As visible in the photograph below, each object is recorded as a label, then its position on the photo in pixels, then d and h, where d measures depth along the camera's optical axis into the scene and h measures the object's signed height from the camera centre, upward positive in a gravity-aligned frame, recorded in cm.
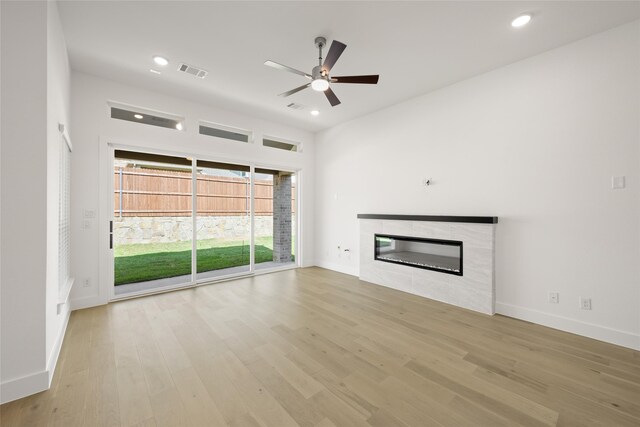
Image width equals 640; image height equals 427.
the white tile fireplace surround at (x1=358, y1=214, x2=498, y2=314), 336 -73
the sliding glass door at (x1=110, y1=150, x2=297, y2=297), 406 -11
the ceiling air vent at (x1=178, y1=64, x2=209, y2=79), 336 +189
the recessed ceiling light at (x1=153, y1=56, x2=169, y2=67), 317 +188
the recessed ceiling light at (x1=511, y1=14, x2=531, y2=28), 248 +188
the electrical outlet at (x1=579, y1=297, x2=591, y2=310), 277 -95
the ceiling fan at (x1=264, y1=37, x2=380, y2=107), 247 +144
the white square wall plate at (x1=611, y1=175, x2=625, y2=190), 260 +32
